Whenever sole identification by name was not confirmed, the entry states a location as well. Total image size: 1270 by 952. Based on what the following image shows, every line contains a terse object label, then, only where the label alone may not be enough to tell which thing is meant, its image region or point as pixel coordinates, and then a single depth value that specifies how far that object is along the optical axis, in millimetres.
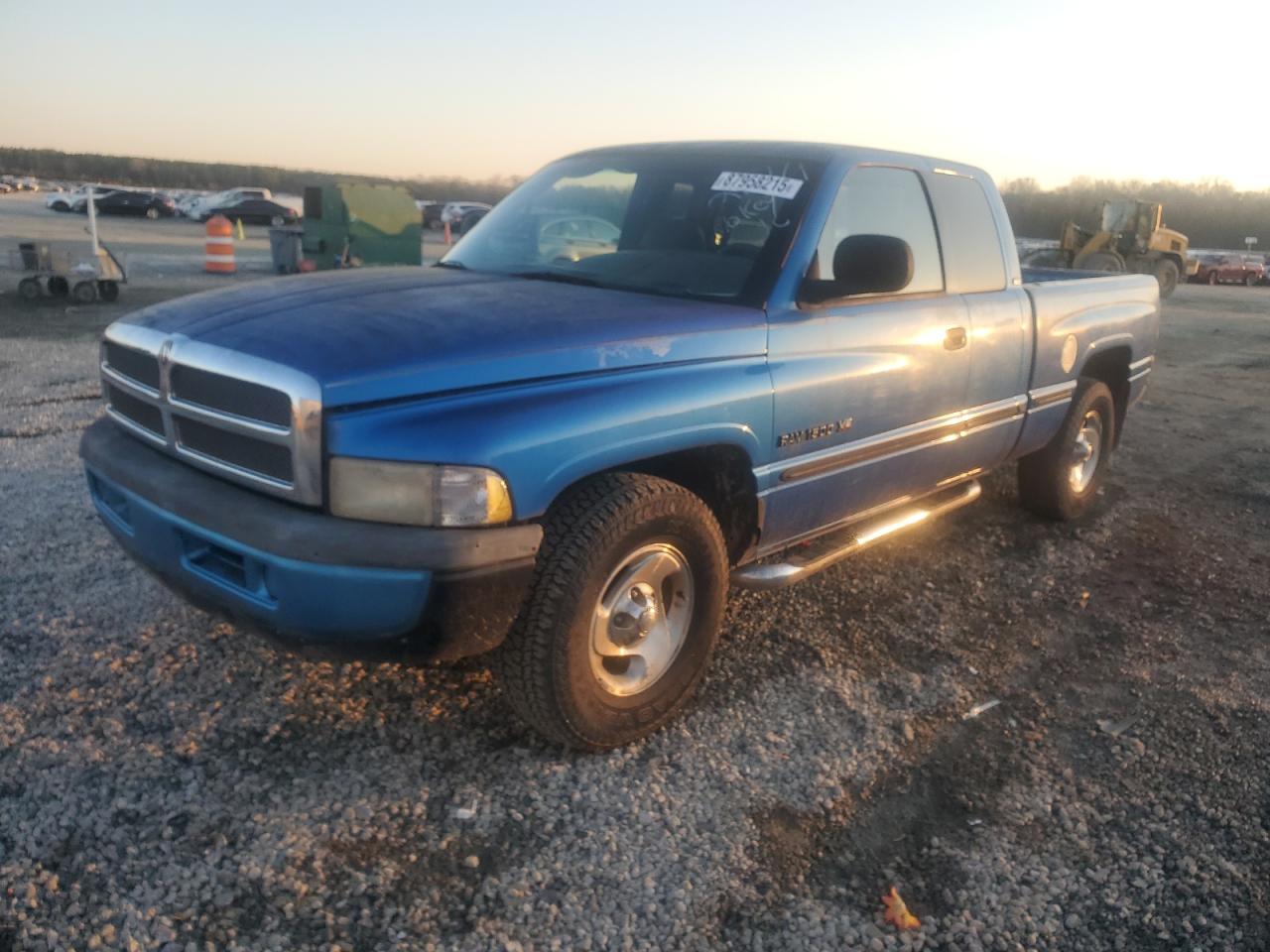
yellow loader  26188
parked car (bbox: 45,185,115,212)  37628
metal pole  12862
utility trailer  12766
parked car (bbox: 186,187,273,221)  38938
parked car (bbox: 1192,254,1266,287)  36438
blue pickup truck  2496
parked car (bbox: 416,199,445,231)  43344
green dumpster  16594
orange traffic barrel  18047
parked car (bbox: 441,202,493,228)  40594
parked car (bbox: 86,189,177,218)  38594
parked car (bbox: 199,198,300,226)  38469
